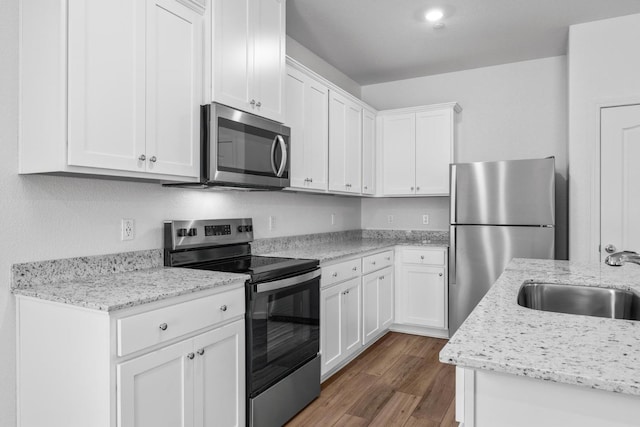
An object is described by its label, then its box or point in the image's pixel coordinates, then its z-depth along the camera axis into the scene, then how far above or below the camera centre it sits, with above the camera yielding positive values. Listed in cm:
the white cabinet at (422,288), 394 -72
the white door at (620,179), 324 +28
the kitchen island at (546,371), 80 -30
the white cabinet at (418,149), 413 +67
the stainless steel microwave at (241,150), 212 +35
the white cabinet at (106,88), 156 +52
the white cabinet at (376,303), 346 -79
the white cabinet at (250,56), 219 +91
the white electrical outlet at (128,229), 209 -8
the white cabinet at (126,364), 143 -57
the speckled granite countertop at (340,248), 294 -29
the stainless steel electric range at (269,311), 207 -53
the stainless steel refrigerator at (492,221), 341 -6
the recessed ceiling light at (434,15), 305 +148
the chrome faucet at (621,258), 137 -15
